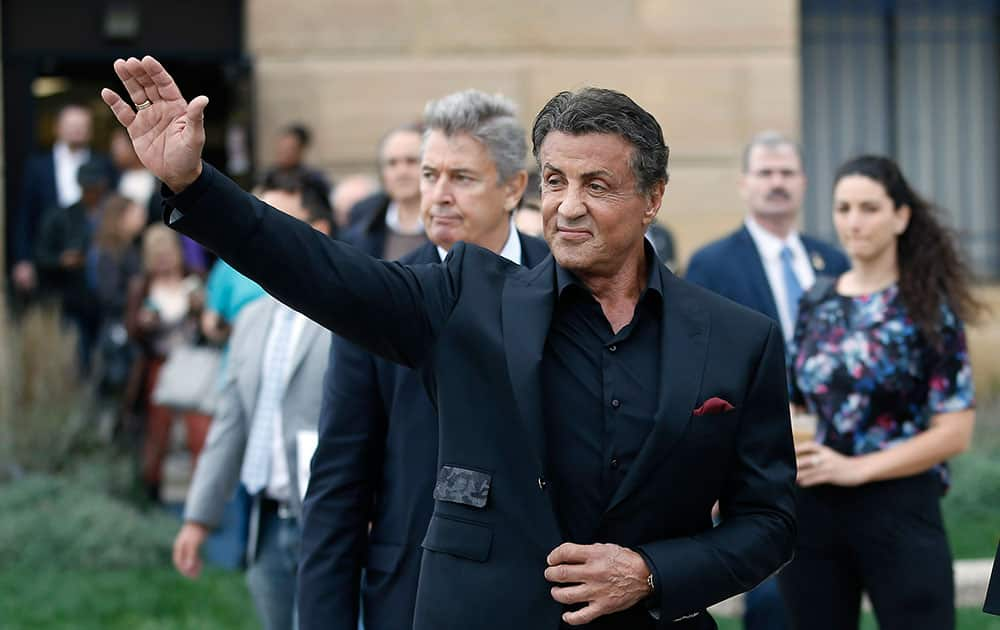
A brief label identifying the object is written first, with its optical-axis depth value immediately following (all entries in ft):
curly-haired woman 35.17
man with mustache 43.39
